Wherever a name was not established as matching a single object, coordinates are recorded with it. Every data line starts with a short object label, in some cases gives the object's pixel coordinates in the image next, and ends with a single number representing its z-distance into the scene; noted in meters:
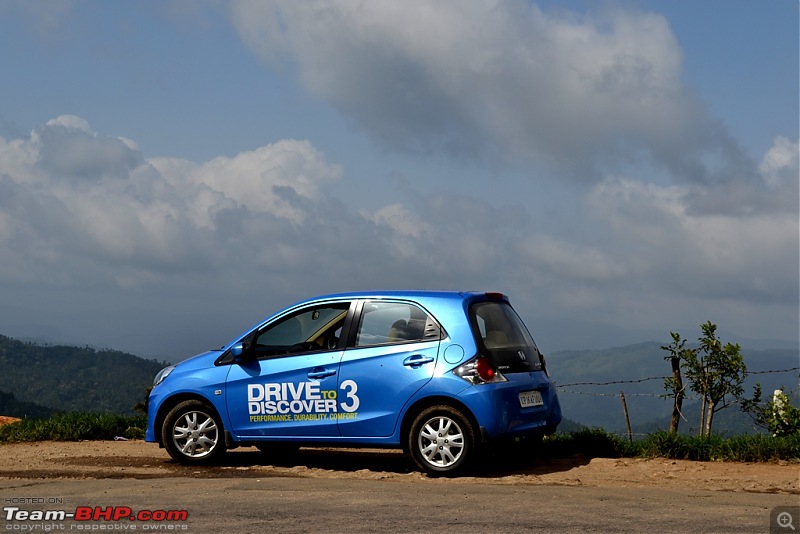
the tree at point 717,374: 14.39
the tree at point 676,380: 13.84
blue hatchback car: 9.82
